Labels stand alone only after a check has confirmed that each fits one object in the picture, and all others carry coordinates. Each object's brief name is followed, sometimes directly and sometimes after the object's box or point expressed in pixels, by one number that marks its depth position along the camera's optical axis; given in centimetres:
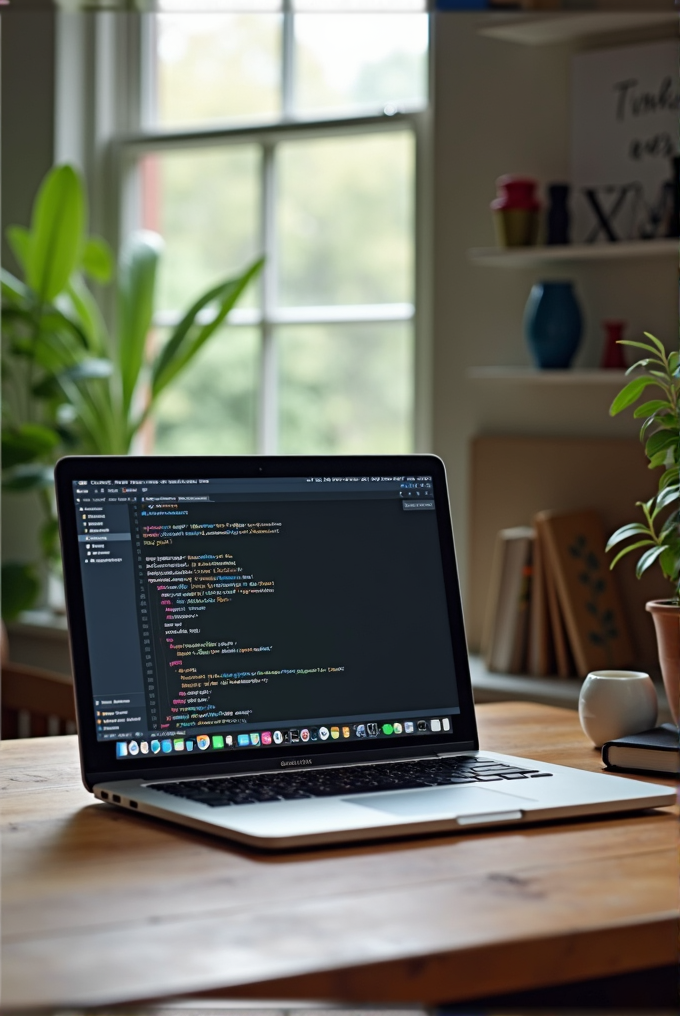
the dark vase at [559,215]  280
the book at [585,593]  267
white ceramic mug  136
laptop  111
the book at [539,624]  273
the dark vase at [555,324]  279
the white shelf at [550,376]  271
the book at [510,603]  275
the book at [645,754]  125
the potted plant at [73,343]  341
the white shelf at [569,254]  265
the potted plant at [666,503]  142
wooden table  75
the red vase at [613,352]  276
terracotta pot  144
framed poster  273
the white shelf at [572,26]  272
